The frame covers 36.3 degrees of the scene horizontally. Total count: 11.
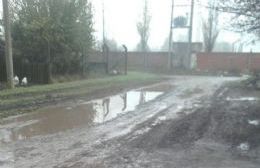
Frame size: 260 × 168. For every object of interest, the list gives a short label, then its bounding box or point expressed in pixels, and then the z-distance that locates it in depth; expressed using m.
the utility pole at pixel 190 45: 43.54
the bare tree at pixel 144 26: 57.25
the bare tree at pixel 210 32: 49.78
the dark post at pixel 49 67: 21.29
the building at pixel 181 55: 45.95
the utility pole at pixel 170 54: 44.61
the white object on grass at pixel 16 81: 19.57
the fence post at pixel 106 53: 29.20
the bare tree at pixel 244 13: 12.67
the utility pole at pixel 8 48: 17.14
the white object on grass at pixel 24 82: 19.97
